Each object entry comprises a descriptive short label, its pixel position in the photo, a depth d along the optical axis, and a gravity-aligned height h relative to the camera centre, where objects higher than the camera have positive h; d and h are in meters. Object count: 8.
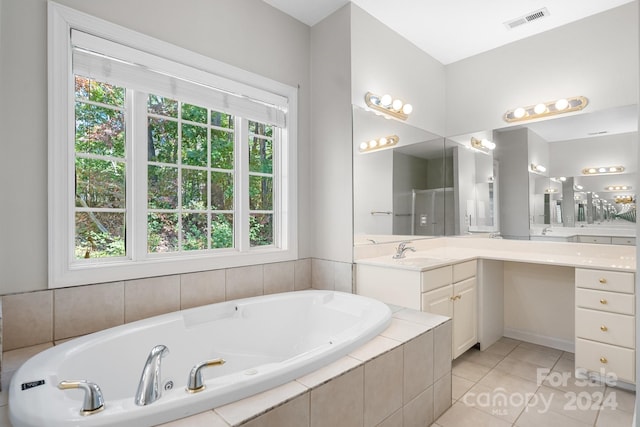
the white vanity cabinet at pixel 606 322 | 2.11 -0.71
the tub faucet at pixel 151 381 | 1.03 -0.52
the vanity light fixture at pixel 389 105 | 2.71 +0.95
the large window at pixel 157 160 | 1.70 +0.38
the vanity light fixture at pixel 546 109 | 2.72 +0.91
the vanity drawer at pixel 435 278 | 2.21 -0.43
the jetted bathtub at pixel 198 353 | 0.98 -0.58
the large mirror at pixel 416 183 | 2.66 +0.30
